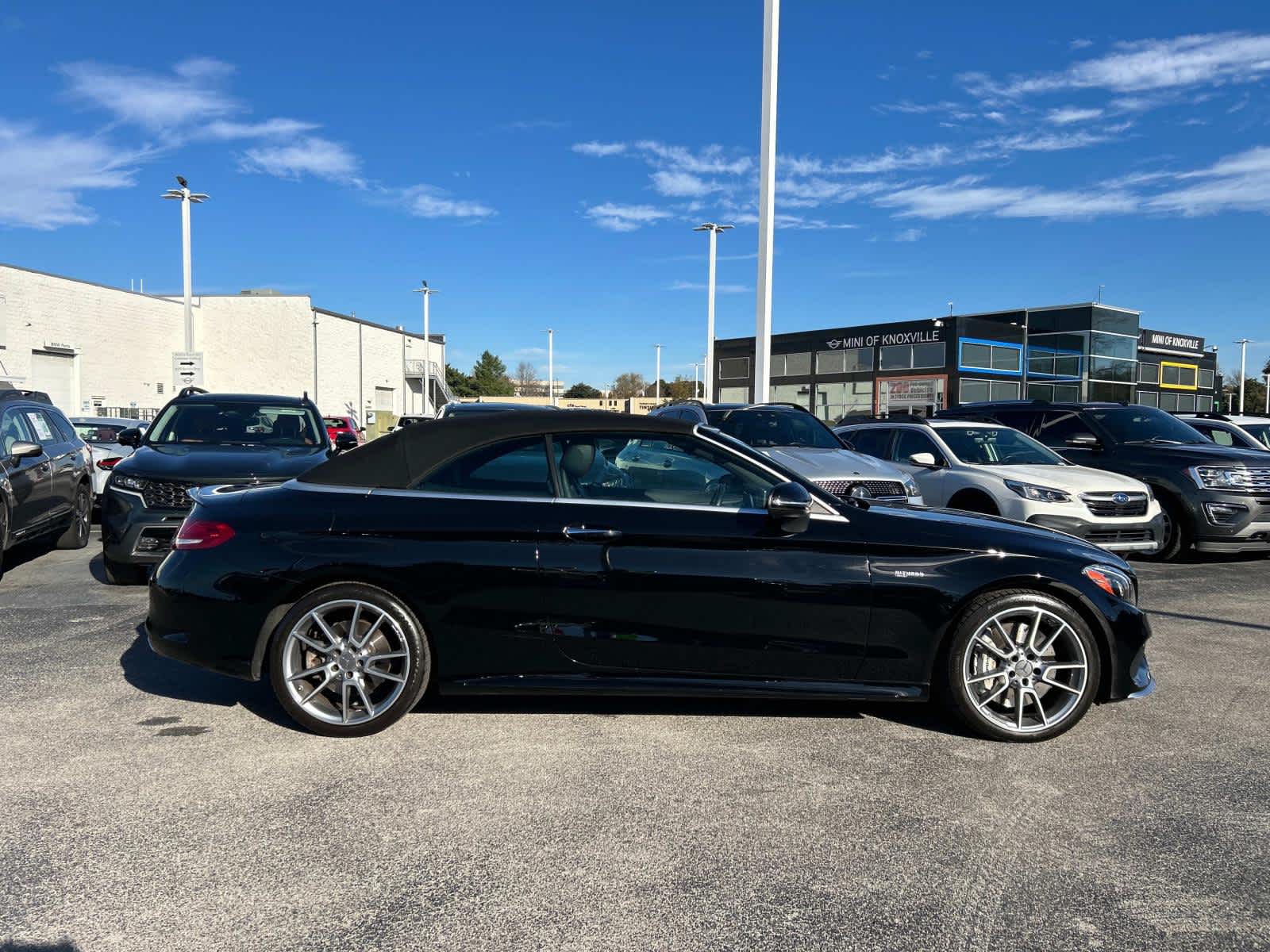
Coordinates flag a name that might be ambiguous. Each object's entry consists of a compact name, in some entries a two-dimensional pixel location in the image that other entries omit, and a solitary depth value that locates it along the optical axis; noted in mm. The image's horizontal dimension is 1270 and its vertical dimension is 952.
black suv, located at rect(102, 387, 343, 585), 7254
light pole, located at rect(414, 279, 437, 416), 61219
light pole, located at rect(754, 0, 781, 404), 16016
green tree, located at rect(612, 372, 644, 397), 125875
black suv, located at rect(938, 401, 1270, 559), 10211
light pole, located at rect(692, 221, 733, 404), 30578
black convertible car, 4164
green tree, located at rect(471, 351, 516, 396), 108125
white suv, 9031
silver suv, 8523
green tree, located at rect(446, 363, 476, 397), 105500
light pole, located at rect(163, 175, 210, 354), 27516
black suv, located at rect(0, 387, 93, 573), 8109
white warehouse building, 44312
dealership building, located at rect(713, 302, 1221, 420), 50094
